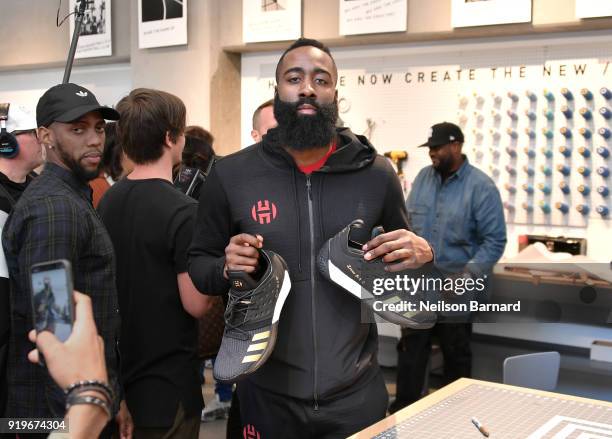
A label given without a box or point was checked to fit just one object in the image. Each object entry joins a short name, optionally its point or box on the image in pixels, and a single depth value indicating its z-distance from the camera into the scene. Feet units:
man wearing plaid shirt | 5.84
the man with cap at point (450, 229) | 14.42
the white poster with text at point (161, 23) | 20.65
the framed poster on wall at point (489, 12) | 15.94
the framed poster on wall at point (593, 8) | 14.96
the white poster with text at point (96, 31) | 23.13
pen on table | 6.24
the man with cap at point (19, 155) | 9.04
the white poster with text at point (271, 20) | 19.24
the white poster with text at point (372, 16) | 17.57
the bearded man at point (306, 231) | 6.41
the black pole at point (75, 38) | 12.35
